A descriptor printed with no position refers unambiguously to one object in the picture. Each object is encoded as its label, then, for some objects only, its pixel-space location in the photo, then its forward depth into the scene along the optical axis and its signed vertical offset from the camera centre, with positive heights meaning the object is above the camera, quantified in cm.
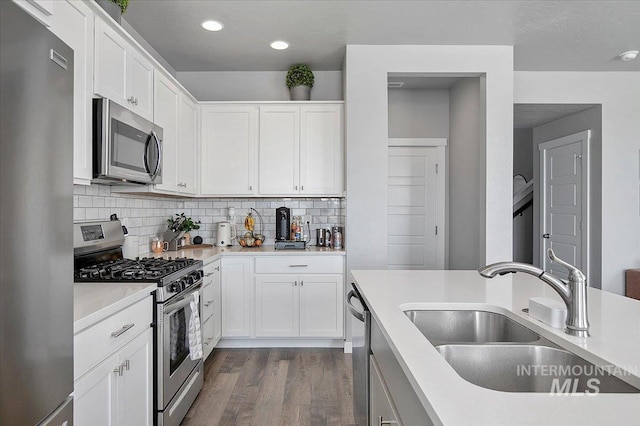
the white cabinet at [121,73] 208 +83
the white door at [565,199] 470 +19
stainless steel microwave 202 +39
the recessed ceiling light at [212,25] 309 +148
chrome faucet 108 -21
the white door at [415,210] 478 +5
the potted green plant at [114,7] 218 +116
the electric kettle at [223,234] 404 -20
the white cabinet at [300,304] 361 -81
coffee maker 398 -9
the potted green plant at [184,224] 377 -9
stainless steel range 203 -43
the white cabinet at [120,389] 142 -71
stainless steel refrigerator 88 -2
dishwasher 172 -70
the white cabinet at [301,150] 386 +63
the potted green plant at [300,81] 394 +132
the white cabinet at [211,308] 310 -77
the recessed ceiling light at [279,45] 345 +149
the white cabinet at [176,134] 295 +67
